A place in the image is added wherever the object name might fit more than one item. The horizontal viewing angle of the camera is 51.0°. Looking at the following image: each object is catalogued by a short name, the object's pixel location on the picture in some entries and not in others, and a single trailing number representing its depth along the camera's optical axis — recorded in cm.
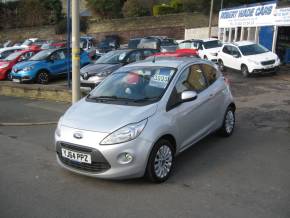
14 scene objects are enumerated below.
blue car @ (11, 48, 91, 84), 1242
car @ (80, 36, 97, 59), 1942
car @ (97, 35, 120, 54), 2357
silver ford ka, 398
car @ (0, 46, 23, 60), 1735
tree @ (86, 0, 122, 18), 3878
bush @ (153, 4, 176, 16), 3826
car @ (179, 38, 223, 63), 1661
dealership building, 1660
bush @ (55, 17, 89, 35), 3694
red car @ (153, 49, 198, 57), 1472
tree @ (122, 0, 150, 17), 3759
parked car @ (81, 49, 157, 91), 1010
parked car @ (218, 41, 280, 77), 1321
